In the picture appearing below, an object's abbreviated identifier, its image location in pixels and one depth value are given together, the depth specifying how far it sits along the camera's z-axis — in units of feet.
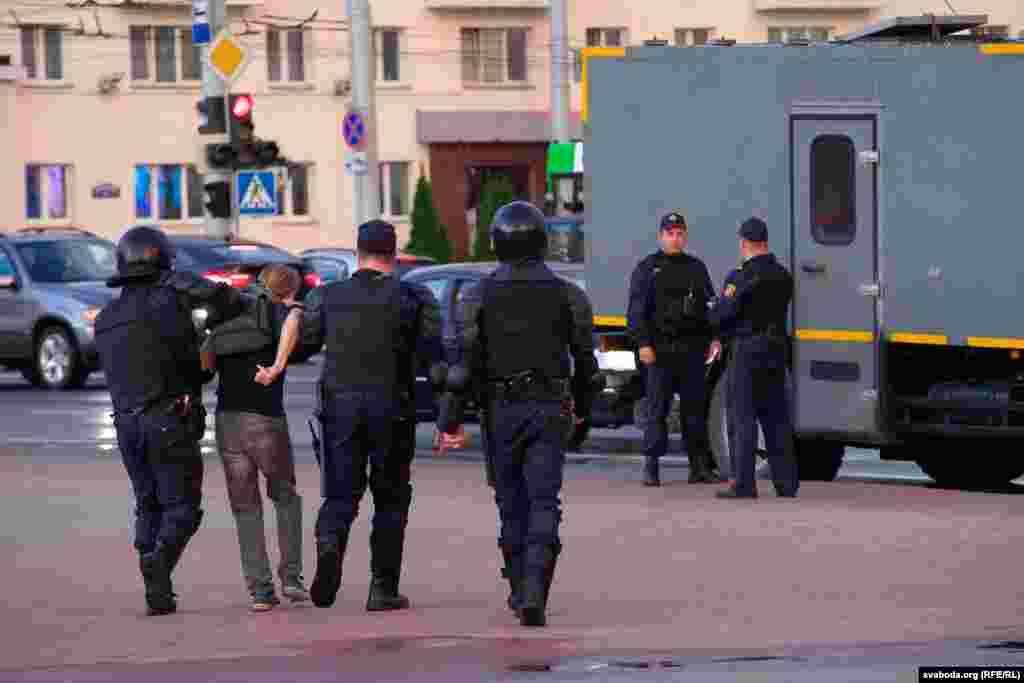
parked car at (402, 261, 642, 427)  65.31
